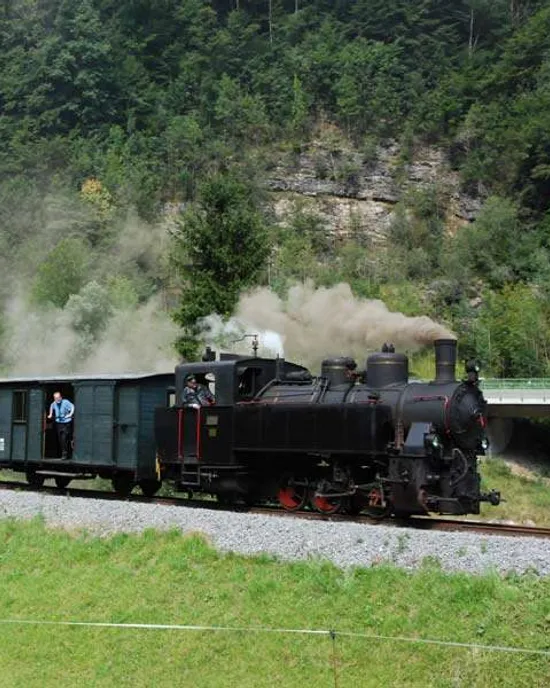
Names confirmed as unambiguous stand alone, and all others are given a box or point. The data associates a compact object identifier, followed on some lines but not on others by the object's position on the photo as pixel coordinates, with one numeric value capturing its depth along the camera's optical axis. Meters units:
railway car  19.50
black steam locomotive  14.86
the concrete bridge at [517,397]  41.44
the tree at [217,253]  33.53
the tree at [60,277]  64.25
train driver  17.98
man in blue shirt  20.82
